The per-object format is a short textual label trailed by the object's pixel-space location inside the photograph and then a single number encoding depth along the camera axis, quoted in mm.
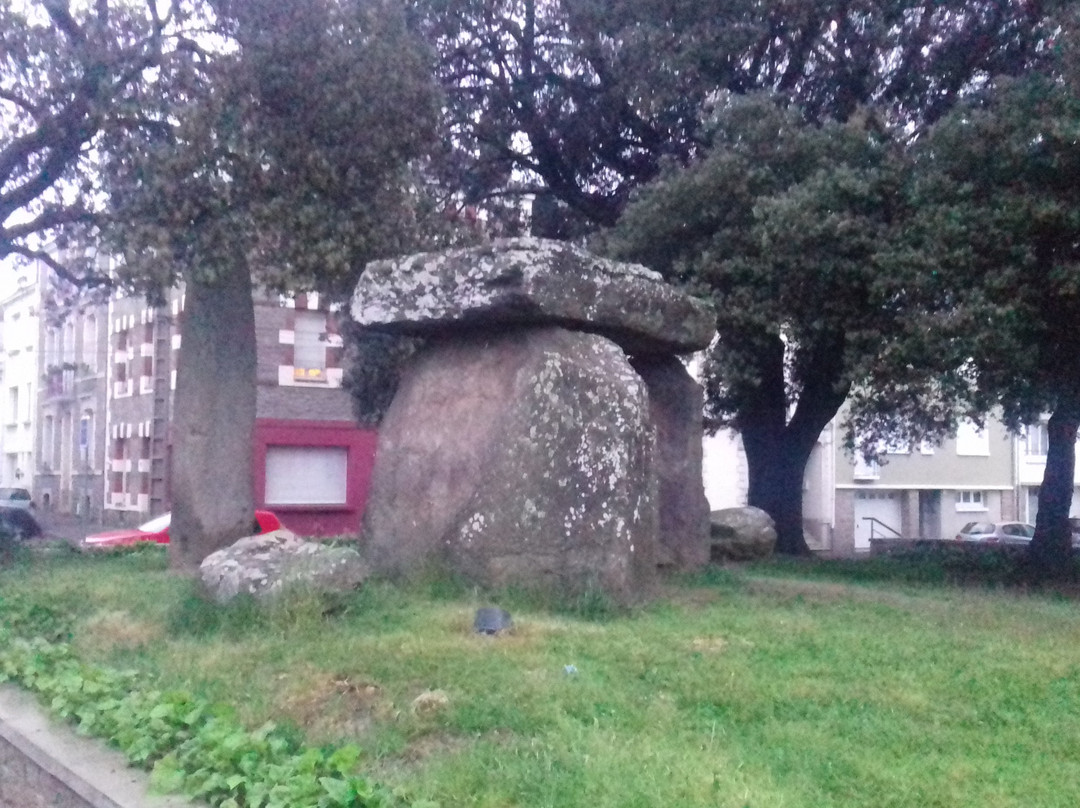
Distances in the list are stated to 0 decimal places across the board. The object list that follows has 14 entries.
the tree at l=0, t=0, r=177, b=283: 11695
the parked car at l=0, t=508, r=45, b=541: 22812
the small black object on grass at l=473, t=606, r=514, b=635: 7699
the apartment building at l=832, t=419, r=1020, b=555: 38438
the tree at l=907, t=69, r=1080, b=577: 11625
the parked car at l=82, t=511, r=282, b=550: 18891
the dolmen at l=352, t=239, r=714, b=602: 8992
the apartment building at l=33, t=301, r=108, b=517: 37031
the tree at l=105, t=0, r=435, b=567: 11461
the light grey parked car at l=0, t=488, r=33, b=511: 34844
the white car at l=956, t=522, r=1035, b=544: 32469
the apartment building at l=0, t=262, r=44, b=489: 43719
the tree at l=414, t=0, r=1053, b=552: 13430
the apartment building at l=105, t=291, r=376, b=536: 30234
